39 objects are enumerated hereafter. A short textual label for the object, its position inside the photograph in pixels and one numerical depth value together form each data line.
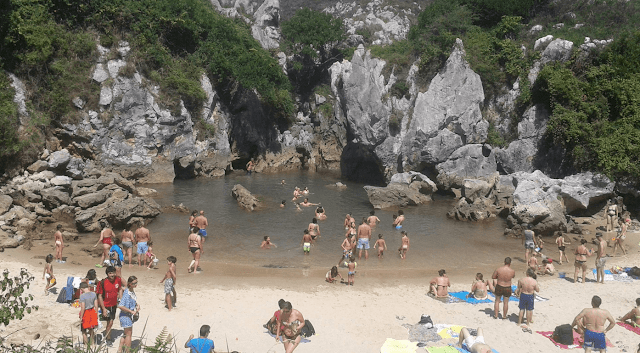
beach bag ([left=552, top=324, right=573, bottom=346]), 9.69
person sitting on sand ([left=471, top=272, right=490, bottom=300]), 12.38
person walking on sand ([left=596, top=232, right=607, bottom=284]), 13.95
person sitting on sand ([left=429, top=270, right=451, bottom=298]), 12.55
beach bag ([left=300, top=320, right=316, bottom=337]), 9.84
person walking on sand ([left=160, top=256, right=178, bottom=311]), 10.71
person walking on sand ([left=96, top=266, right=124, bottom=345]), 8.88
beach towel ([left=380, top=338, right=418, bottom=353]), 9.25
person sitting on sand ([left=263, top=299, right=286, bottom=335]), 9.75
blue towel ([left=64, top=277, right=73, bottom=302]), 10.81
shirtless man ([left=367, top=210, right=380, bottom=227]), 20.13
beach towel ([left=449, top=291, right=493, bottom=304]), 12.22
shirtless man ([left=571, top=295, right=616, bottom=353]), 8.87
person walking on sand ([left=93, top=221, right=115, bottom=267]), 14.24
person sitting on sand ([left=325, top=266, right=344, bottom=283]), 13.55
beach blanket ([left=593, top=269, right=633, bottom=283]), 14.24
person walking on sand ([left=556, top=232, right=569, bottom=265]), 15.95
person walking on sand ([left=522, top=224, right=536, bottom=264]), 16.47
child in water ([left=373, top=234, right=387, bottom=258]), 16.44
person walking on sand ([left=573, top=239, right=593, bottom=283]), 13.80
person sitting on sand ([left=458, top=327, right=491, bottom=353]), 8.30
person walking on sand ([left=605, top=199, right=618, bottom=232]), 20.18
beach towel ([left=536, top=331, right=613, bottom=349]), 9.60
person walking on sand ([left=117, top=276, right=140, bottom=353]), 8.64
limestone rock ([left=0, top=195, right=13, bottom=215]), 16.86
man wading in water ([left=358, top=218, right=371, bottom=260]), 16.27
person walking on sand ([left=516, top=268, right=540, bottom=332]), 10.38
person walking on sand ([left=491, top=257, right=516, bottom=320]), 10.84
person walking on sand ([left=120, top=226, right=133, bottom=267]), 14.51
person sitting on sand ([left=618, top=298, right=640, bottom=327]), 10.52
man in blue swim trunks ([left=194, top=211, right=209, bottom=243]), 17.34
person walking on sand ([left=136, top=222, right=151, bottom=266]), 14.47
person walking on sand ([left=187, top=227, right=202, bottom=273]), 14.05
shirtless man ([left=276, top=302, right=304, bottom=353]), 9.09
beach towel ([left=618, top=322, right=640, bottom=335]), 10.39
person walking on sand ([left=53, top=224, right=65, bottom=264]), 13.94
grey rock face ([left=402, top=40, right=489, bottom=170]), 28.58
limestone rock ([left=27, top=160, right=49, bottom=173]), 21.35
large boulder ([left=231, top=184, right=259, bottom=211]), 22.93
